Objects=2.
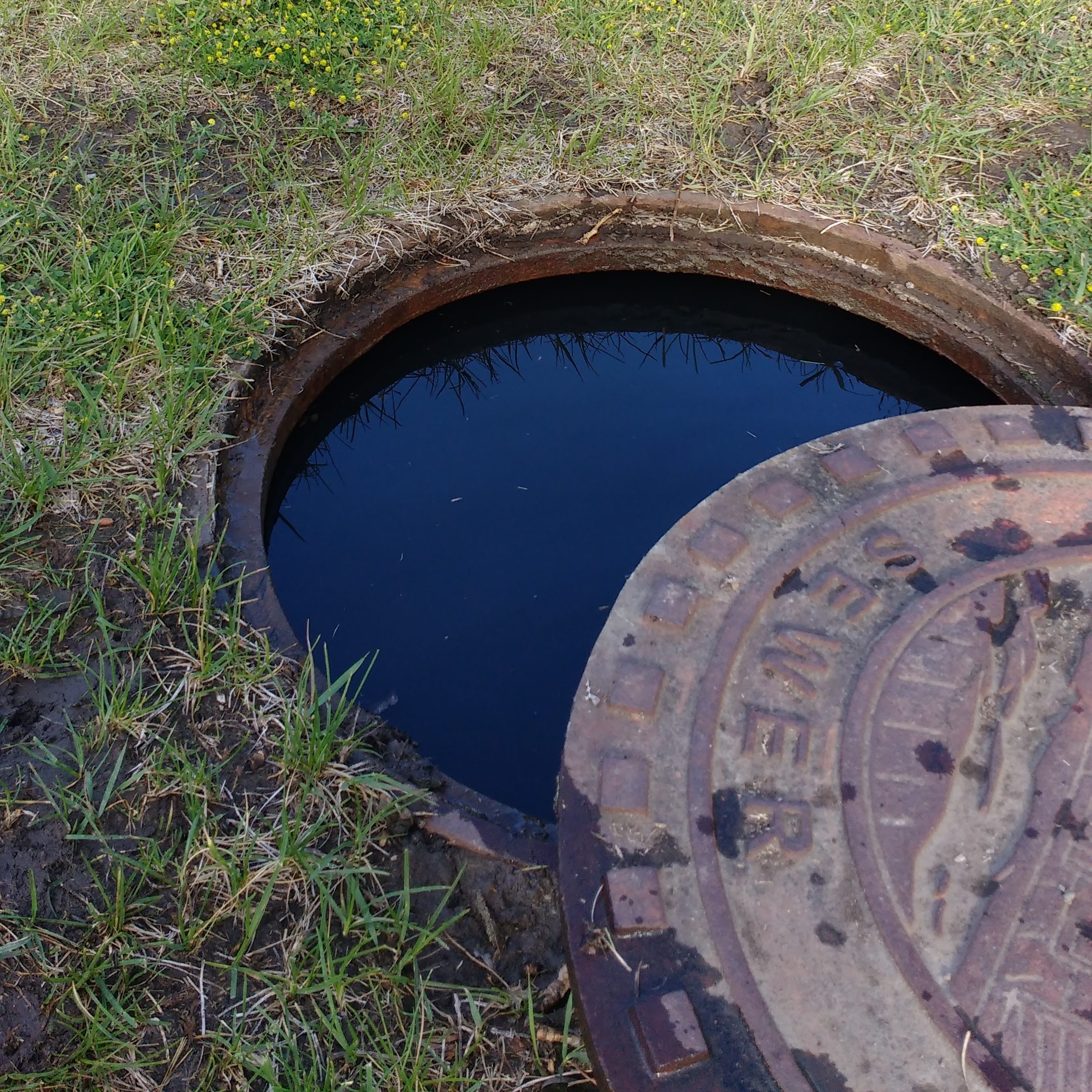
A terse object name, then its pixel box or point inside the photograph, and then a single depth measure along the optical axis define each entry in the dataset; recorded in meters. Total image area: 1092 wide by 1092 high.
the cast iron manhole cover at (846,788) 1.17
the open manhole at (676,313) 2.43
